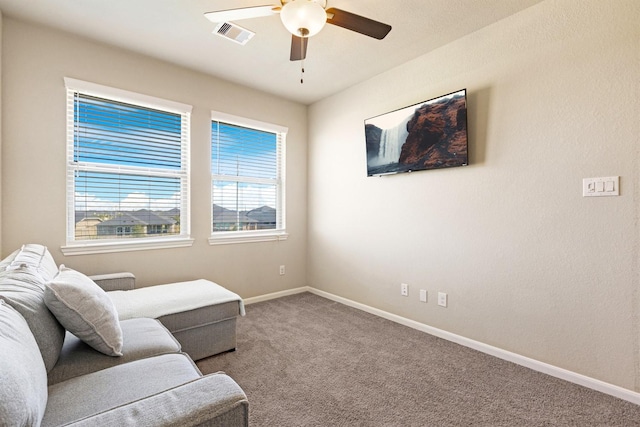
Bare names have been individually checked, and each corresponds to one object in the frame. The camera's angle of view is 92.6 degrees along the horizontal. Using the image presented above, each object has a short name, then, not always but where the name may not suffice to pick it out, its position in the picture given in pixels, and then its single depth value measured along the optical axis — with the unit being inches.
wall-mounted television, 101.0
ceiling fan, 66.6
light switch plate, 74.6
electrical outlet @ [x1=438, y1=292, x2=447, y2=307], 109.2
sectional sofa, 34.6
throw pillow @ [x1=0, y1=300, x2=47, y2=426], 29.4
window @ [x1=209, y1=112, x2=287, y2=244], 140.6
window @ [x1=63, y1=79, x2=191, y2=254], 107.2
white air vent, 96.2
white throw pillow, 53.9
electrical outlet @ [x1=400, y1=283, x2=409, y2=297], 121.2
